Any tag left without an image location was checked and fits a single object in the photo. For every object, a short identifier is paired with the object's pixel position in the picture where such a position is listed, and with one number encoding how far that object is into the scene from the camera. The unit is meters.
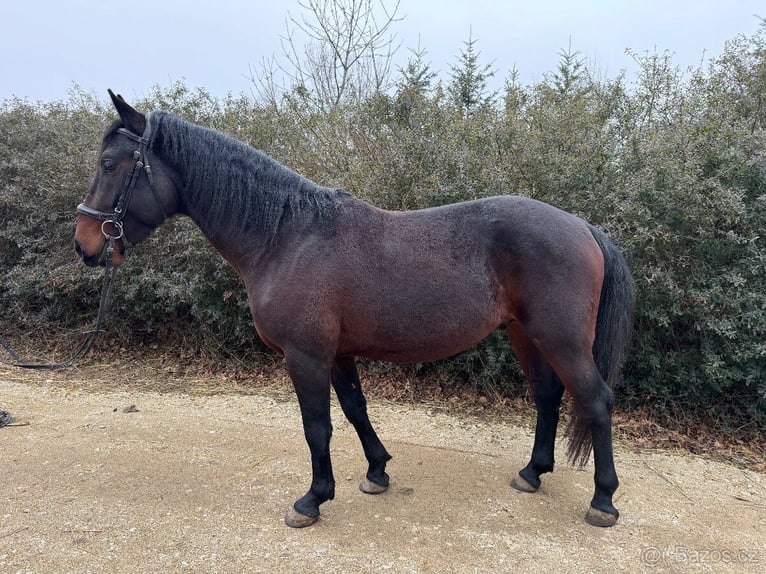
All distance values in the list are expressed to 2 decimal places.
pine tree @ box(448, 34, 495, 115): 9.89
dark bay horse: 2.32
